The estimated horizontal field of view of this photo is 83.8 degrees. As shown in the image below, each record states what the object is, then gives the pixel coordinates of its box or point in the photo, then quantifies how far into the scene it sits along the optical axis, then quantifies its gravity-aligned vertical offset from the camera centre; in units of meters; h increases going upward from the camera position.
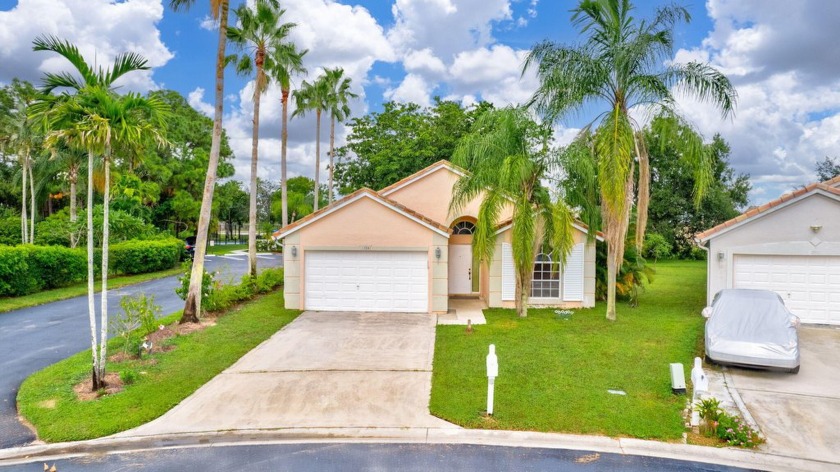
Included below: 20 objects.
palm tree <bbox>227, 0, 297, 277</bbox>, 17.02 +7.15
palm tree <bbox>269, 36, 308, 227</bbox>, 18.42 +6.88
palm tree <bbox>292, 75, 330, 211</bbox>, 26.06 +7.75
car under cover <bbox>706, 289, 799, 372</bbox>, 8.95 -1.95
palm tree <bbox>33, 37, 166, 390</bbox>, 7.76 +2.05
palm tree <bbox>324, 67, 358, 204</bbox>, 28.89 +8.84
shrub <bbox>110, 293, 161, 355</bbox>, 10.09 -2.20
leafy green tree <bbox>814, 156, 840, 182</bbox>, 34.41 +4.95
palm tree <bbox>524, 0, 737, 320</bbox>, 12.68 +4.27
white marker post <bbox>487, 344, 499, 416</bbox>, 7.18 -2.08
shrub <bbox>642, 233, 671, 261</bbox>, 33.38 -0.81
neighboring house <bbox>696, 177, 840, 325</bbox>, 13.24 -0.44
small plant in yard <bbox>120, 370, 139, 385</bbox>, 8.63 -2.66
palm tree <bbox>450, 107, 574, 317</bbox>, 13.39 +1.43
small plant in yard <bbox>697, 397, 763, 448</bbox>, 6.50 -2.74
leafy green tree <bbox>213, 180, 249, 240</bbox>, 41.43 +3.04
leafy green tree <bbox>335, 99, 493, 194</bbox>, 30.72 +6.40
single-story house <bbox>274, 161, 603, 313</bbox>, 15.12 -0.90
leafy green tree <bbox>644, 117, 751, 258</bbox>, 36.44 +2.34
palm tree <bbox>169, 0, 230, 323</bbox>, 13.11 +1.54
